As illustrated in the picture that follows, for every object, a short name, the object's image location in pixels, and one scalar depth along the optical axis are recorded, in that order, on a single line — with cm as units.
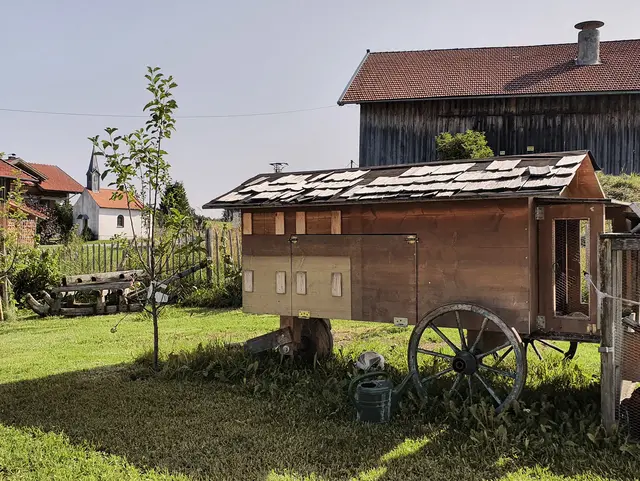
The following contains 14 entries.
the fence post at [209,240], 1714
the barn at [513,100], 2208
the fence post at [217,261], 1636
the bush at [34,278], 1576
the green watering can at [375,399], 618
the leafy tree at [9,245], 1276
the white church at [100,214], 5975
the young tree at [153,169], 806
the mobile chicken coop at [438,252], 626
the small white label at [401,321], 697
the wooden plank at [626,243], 539
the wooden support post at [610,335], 550
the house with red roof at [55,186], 4794
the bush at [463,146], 2088
